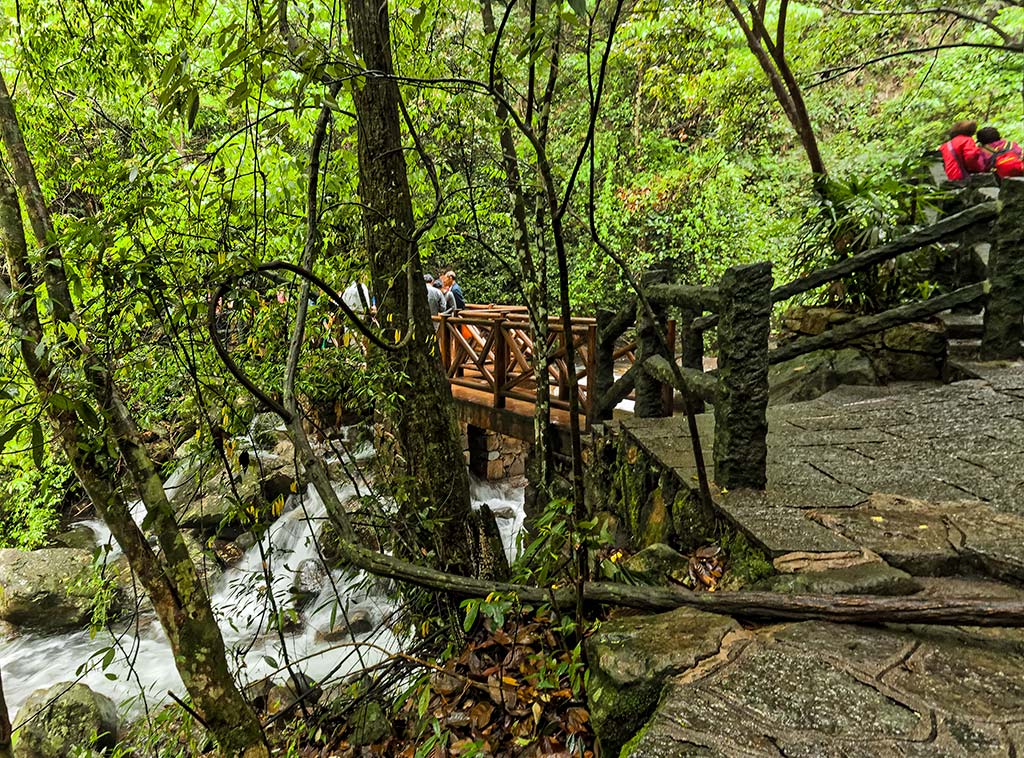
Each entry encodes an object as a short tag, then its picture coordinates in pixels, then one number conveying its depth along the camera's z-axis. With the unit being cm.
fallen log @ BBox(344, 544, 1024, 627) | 182
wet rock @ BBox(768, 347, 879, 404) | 521
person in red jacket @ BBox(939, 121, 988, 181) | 659
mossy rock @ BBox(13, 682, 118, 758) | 505
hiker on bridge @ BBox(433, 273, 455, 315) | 970
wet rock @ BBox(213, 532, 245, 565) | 862
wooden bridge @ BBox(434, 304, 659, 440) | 654
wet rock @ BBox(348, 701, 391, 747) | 284
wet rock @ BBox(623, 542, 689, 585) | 272
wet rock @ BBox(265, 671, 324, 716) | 373
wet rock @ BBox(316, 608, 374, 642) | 694
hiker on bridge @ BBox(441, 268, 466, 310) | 1005
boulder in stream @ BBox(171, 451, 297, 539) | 883
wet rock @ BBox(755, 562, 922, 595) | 209
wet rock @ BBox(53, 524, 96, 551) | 908
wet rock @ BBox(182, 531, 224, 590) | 782
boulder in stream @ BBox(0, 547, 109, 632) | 744
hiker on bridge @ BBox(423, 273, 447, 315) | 935
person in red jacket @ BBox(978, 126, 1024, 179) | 648
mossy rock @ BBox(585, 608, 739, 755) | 180
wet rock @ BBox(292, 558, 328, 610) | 759
